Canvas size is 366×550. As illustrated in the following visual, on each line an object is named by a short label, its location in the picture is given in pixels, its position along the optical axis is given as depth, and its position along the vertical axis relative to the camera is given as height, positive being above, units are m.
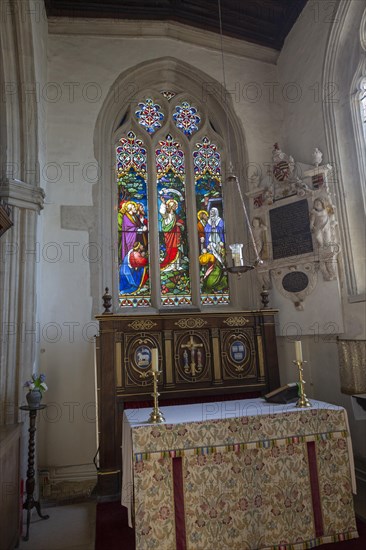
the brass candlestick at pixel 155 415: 3.06 -0.53
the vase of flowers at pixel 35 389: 3.84 -0.37
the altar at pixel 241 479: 2.89 -1.02
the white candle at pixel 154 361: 3.24 -0.13
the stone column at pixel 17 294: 4.15 +0.61
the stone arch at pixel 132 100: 5.56 +3.39
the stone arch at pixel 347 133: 4.81 +2.50
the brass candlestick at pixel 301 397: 3.39 -0.51
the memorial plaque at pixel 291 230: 5.18 +1.39
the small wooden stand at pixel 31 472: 3.65 -1.10
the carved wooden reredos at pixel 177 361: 4.12 -0.20
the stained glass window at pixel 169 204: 5.87 +2.08
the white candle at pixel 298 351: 3.57 -0.13
